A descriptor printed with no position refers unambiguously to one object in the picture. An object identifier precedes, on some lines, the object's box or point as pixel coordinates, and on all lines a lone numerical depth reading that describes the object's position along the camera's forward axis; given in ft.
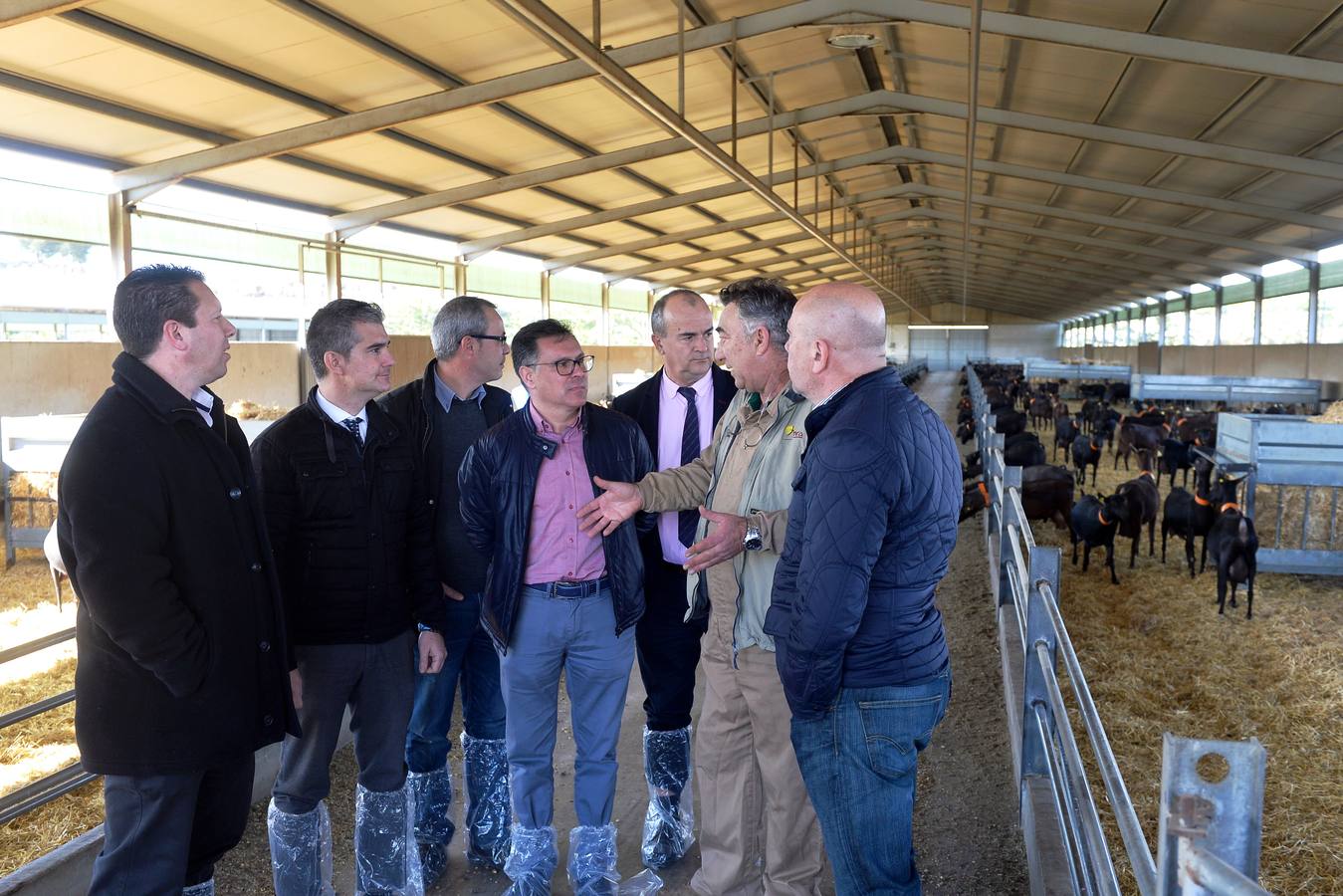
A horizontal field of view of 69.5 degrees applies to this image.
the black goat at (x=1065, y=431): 50.41
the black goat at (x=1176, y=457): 40.01
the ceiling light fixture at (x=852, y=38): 33.35
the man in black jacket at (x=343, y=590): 9.37
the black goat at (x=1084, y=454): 42.52
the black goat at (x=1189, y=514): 26.08
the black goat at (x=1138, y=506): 27.63
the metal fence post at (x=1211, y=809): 4.02
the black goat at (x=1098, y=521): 26.63
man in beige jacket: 8.77
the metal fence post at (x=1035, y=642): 11.07
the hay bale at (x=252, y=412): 36.81
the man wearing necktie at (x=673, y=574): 11.13
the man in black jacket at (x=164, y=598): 7.14
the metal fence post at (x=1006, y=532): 18.62
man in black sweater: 11.23
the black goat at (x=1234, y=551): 22.39
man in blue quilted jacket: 6.89
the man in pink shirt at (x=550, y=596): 10.09
